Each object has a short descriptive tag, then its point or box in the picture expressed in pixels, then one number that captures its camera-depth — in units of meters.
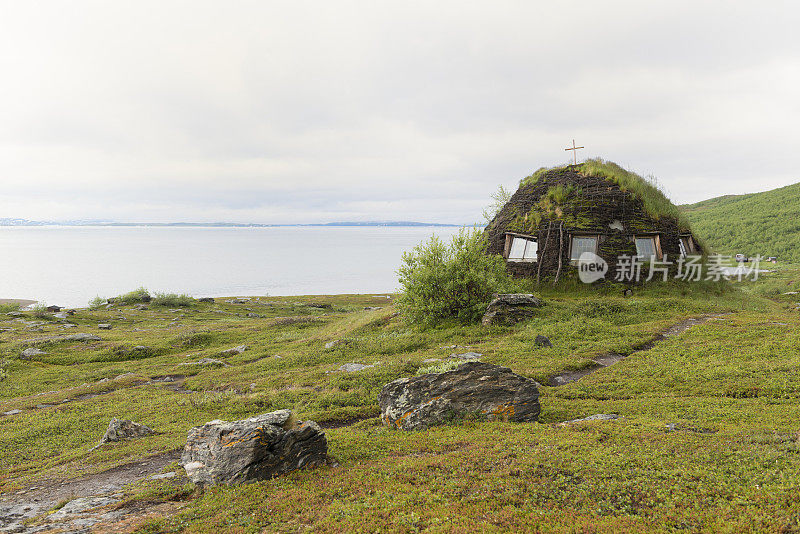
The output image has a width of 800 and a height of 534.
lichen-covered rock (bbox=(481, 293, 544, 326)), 32.38
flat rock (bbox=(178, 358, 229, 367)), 32.72
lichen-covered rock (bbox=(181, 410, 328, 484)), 11.30
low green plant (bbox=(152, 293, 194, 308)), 74.05
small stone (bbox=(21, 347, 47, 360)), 36.66
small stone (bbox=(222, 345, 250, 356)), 36.59
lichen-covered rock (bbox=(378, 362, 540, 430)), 15.07
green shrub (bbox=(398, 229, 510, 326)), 34.25
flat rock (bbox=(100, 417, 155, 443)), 16.92
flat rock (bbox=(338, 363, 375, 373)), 25.13
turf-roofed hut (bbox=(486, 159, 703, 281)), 39.91
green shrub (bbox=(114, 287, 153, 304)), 74.75
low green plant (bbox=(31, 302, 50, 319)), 58.17
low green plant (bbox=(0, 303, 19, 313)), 61.73
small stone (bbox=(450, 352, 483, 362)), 23.94
